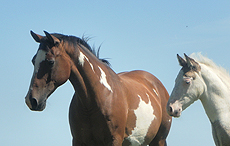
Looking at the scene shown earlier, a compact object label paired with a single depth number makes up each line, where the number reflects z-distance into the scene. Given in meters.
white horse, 10.57
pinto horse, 10.48
